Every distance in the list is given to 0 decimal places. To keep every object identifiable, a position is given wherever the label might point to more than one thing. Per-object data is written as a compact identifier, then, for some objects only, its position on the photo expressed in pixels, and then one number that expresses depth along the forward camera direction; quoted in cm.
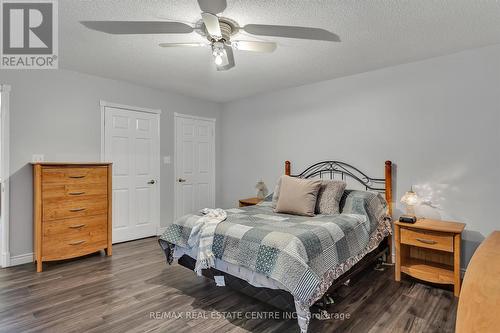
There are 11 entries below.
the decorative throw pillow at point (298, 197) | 297
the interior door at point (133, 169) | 401
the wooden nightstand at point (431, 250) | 250
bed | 189
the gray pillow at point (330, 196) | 303
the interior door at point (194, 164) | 480
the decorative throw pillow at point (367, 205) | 295
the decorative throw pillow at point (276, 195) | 344
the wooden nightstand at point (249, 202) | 425
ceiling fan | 225
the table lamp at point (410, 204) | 279
